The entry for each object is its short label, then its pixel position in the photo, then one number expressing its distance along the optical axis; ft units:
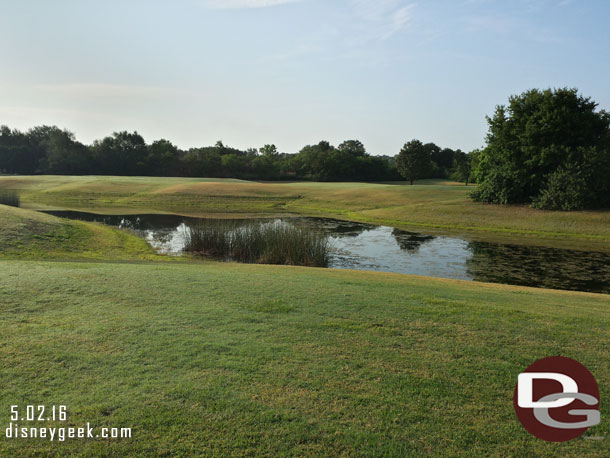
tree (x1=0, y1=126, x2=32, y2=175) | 356.59
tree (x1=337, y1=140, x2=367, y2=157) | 468.42
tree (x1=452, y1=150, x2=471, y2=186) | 340.26
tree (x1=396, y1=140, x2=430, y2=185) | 282.36
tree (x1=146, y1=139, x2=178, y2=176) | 367.66
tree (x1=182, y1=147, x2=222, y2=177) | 378.32
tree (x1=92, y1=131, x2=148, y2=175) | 358.84
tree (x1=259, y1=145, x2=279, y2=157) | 631.73
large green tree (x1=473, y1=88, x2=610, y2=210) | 128.06
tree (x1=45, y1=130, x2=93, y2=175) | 345.51
